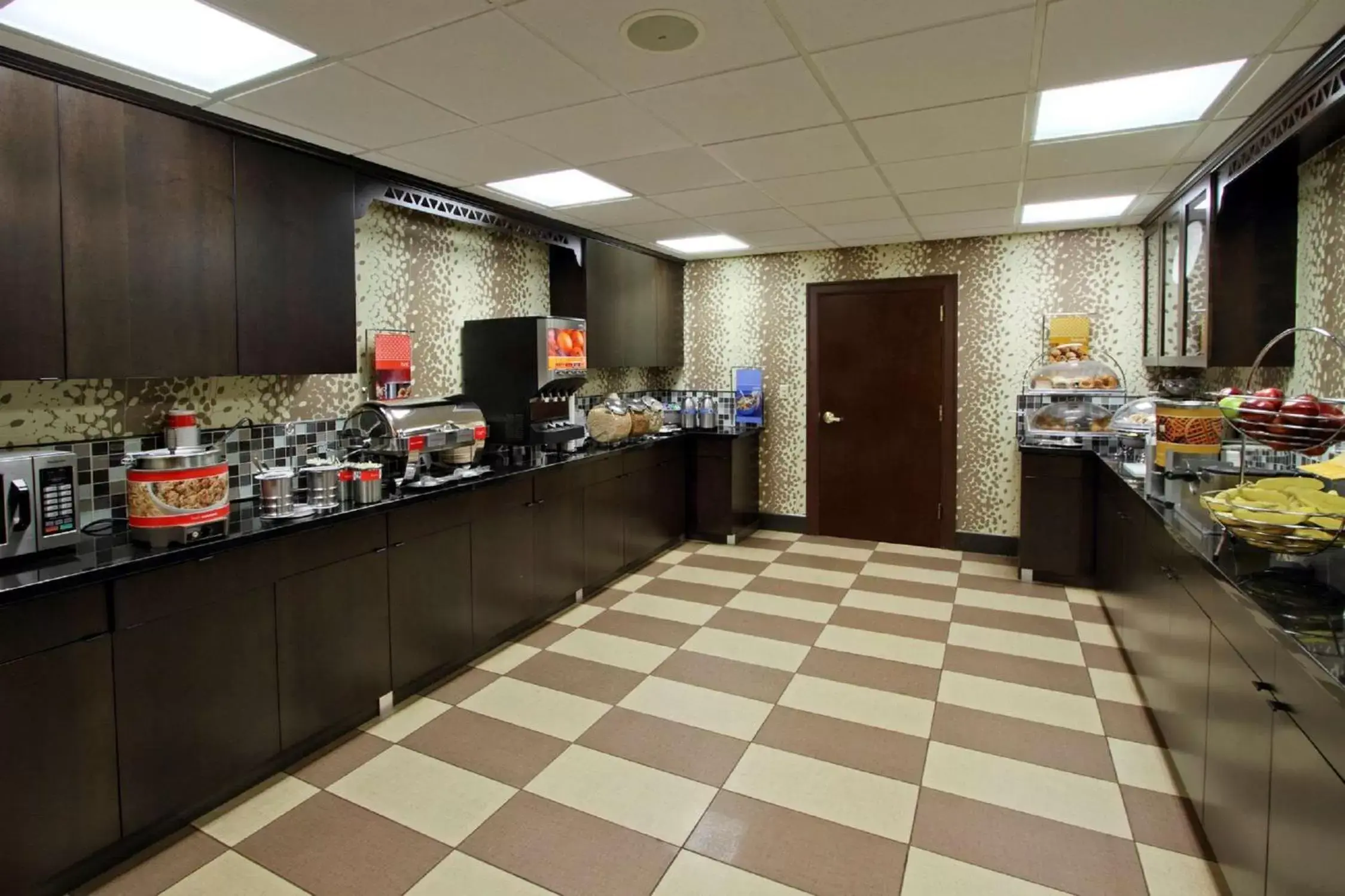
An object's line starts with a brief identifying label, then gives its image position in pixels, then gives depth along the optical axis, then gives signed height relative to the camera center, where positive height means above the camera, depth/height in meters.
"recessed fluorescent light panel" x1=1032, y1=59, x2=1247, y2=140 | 2.61 +1.24
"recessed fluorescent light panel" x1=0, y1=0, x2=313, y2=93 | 1.99 +1.17
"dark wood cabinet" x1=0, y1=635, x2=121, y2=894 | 1.87 -0.94
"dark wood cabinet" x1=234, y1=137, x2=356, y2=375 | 2.84 +0.68
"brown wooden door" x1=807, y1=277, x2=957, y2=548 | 5.79 +0.06
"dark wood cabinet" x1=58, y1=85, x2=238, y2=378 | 2.30 +0.63
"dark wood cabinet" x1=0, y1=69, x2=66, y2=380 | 2.12 +0.59
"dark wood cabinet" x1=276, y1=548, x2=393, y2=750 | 2.62 -0.88
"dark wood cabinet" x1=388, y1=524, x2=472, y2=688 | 3.09 -0.84
